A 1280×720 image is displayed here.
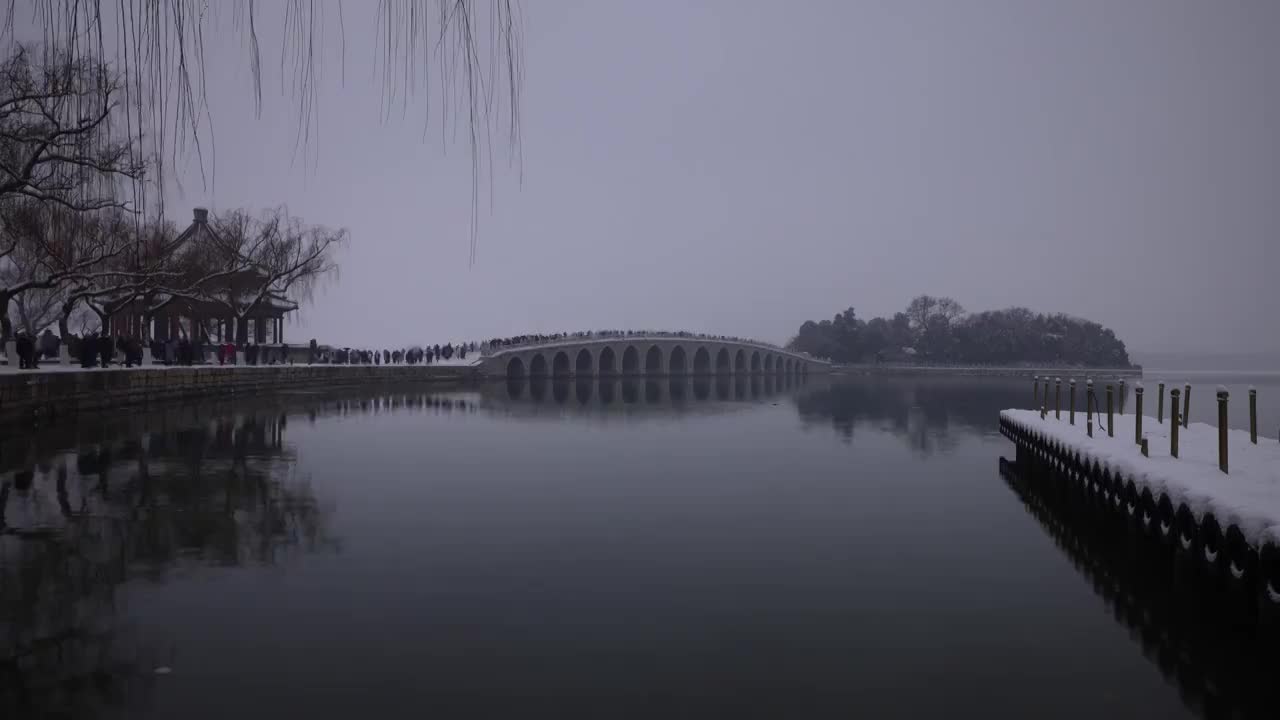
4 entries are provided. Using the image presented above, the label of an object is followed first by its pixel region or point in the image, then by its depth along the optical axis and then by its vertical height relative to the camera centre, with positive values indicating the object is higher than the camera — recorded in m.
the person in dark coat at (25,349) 22.67 +0.81
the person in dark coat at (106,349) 28.17 +0.98
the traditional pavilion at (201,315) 37.25 +2.99
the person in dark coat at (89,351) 27.22 +0.89
